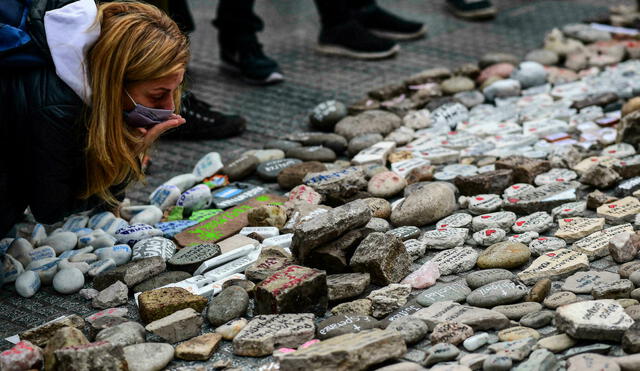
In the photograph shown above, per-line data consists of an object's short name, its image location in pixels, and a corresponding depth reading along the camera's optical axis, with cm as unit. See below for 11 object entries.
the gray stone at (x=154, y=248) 277
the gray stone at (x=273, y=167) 343
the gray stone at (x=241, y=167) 345
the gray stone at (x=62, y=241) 290
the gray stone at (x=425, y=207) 289
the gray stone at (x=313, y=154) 353
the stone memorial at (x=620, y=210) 278
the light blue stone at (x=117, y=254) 277
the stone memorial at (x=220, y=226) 291
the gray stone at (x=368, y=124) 375
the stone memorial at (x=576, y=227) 268
